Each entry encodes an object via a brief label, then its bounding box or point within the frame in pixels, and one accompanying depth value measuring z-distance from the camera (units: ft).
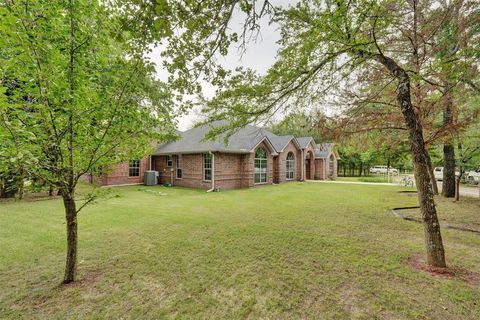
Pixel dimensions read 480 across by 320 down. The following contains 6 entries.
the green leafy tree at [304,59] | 10.46
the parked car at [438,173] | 77.09
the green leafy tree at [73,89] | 8.36
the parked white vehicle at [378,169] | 122.64
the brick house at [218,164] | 49.16
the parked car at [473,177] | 65.77
